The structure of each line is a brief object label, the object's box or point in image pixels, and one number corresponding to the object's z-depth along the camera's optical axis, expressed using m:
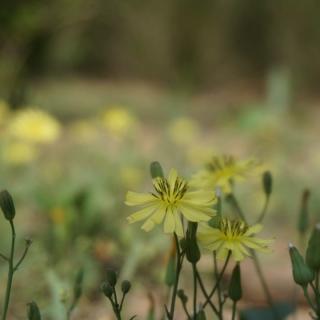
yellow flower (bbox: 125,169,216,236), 0.46
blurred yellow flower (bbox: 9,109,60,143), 0.85
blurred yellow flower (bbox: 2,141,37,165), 0.86
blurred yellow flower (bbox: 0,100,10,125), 0.94
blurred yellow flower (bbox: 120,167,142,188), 0.91
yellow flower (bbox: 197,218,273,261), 0.46
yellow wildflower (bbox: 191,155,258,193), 0.51
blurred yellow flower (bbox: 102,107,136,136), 1.02
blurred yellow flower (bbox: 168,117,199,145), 1.11
